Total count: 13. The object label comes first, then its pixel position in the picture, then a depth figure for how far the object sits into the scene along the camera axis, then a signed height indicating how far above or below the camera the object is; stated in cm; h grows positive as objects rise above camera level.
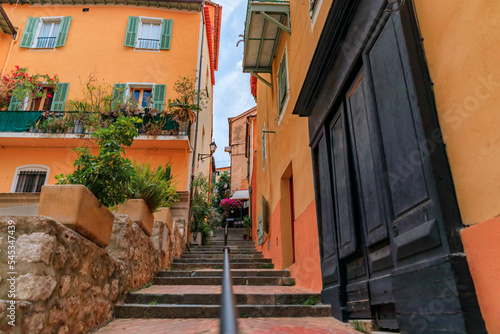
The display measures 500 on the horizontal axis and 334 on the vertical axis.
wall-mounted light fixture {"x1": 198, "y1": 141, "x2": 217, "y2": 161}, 1463 +621
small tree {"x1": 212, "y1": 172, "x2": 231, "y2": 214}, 2422 +762
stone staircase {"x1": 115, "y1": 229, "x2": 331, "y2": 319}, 401 +0
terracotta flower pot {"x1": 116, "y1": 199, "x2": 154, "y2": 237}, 516 +128
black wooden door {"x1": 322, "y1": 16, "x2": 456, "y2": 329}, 209 +86
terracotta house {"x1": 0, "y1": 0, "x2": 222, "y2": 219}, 1145 +867
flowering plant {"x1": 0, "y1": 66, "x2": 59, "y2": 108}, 1159 +720
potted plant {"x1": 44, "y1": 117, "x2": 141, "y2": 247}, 300 +109
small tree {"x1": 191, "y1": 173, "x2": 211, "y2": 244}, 1224 +306
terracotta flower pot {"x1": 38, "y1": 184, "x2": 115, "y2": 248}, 297 +78
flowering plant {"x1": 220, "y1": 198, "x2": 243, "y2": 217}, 2075 +537
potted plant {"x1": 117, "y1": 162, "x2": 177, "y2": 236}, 523 +159
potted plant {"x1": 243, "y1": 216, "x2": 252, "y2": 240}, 1492 +301
